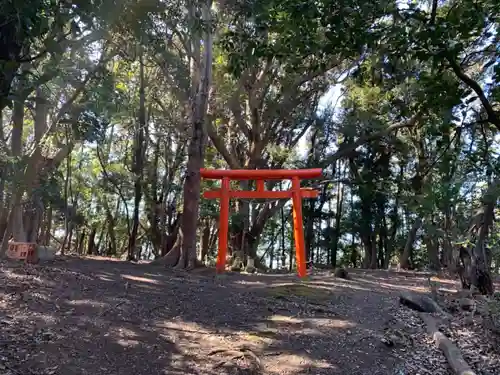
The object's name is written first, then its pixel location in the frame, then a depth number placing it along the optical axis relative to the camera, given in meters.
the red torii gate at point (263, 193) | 8.50
